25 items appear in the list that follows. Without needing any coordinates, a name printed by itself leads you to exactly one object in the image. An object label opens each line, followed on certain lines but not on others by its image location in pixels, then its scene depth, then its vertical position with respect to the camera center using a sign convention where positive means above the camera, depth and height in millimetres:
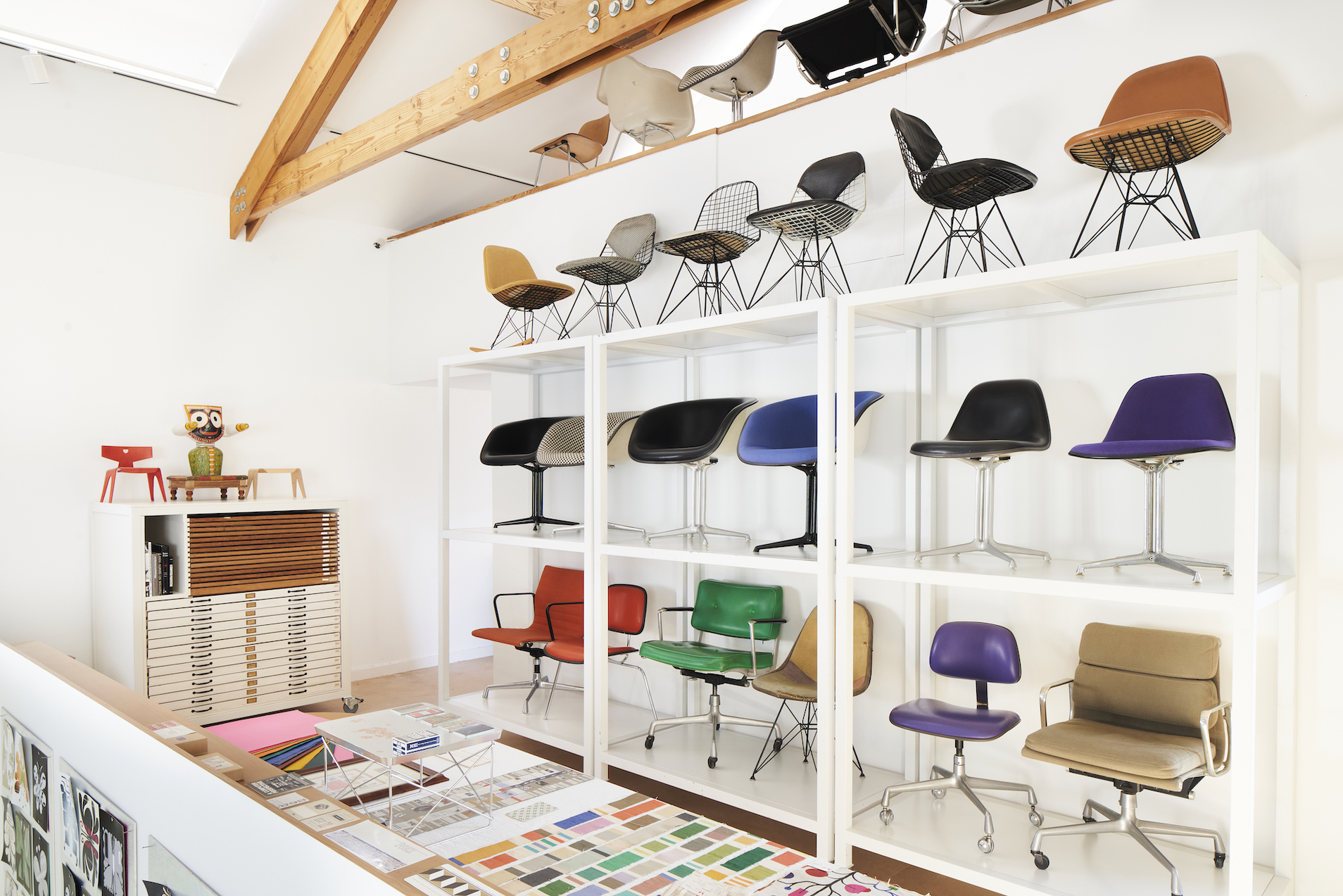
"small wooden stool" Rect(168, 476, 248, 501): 5352 -295
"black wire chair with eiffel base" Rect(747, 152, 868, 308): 3562 +913
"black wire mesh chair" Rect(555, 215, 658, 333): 4453 +887
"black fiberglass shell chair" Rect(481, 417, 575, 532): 4906 -76
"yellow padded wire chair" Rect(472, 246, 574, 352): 4742 +781
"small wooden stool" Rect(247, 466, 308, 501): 5820 -304
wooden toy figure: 5520 +16
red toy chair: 5207 -128
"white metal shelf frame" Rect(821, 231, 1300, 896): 2326 -210
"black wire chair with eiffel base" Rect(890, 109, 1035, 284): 3002 +880
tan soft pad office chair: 2605 -969
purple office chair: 3092 -1032
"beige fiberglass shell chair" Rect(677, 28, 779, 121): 4359 +1834
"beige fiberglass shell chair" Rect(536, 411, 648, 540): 4738 -36
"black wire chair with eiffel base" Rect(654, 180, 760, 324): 4031 +885
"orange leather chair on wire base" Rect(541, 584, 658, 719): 4770 -1003
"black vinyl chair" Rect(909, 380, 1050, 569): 3043 -5
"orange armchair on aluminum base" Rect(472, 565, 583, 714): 4770 -1097
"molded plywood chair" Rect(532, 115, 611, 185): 5805 +1945
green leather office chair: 3875 -972
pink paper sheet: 3369 -1191
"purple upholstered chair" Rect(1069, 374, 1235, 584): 2668 -2
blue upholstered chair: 3705 -11
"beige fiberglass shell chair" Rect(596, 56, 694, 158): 5039 +1912
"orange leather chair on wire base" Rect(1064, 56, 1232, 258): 2670 +930
